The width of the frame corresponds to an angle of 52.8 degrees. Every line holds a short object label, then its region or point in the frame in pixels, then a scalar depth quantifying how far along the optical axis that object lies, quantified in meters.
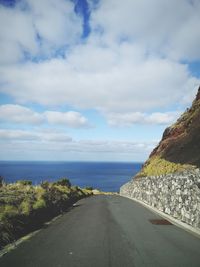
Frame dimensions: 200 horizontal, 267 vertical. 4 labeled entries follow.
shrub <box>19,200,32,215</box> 7.86
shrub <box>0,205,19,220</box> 6.83
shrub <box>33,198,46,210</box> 8.95
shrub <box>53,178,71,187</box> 28.65
